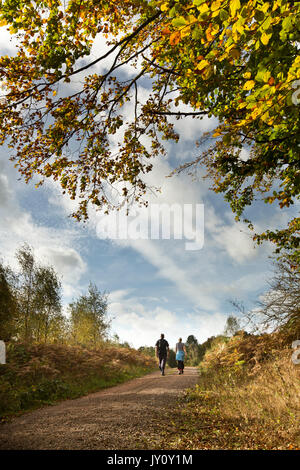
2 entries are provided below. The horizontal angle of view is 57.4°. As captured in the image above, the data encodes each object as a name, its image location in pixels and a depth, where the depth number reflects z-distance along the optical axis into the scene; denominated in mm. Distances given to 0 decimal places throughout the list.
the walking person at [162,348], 15016
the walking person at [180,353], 16172
